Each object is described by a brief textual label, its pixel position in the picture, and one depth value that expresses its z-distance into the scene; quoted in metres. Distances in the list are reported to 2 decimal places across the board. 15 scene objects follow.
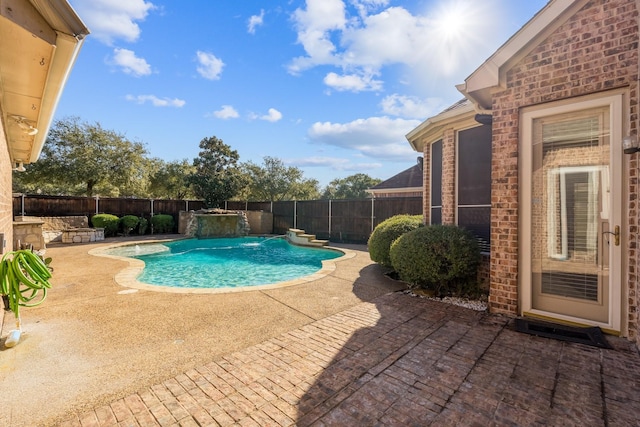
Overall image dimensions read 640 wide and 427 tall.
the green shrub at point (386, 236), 6.71
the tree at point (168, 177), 26.72
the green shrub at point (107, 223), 14.59
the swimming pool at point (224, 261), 7.84
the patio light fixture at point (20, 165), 8.04
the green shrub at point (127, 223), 15.60
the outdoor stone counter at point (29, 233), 8.17
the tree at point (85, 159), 18.34
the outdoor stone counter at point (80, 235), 12.62
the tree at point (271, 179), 31.03
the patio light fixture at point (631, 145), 3.01
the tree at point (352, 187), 42.56
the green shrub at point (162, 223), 16.73
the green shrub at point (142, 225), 16.12
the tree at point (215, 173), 19.88
